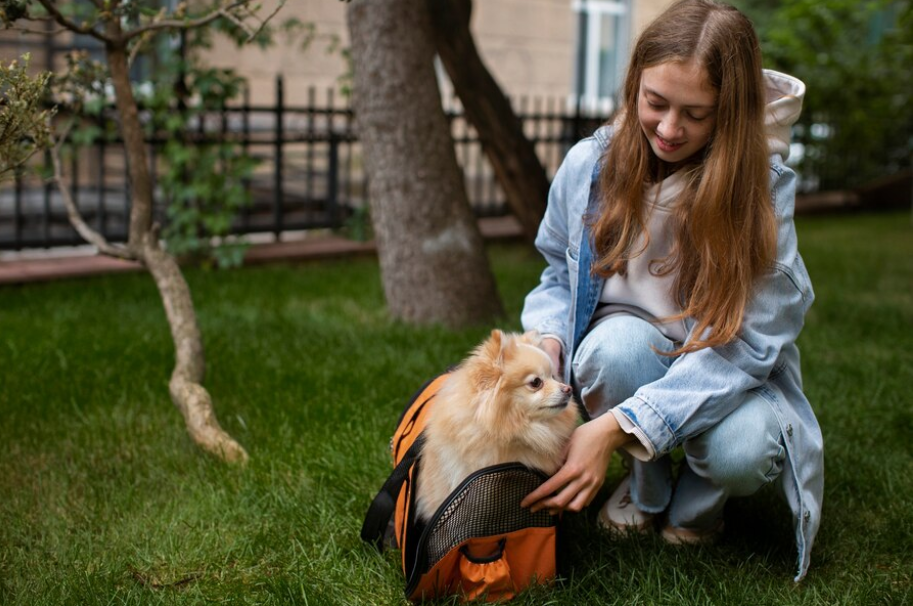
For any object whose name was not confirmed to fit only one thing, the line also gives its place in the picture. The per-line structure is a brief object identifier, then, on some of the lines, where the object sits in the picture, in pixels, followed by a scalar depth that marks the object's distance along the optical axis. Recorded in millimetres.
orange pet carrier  2197
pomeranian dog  2172
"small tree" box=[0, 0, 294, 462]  3086
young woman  2217
